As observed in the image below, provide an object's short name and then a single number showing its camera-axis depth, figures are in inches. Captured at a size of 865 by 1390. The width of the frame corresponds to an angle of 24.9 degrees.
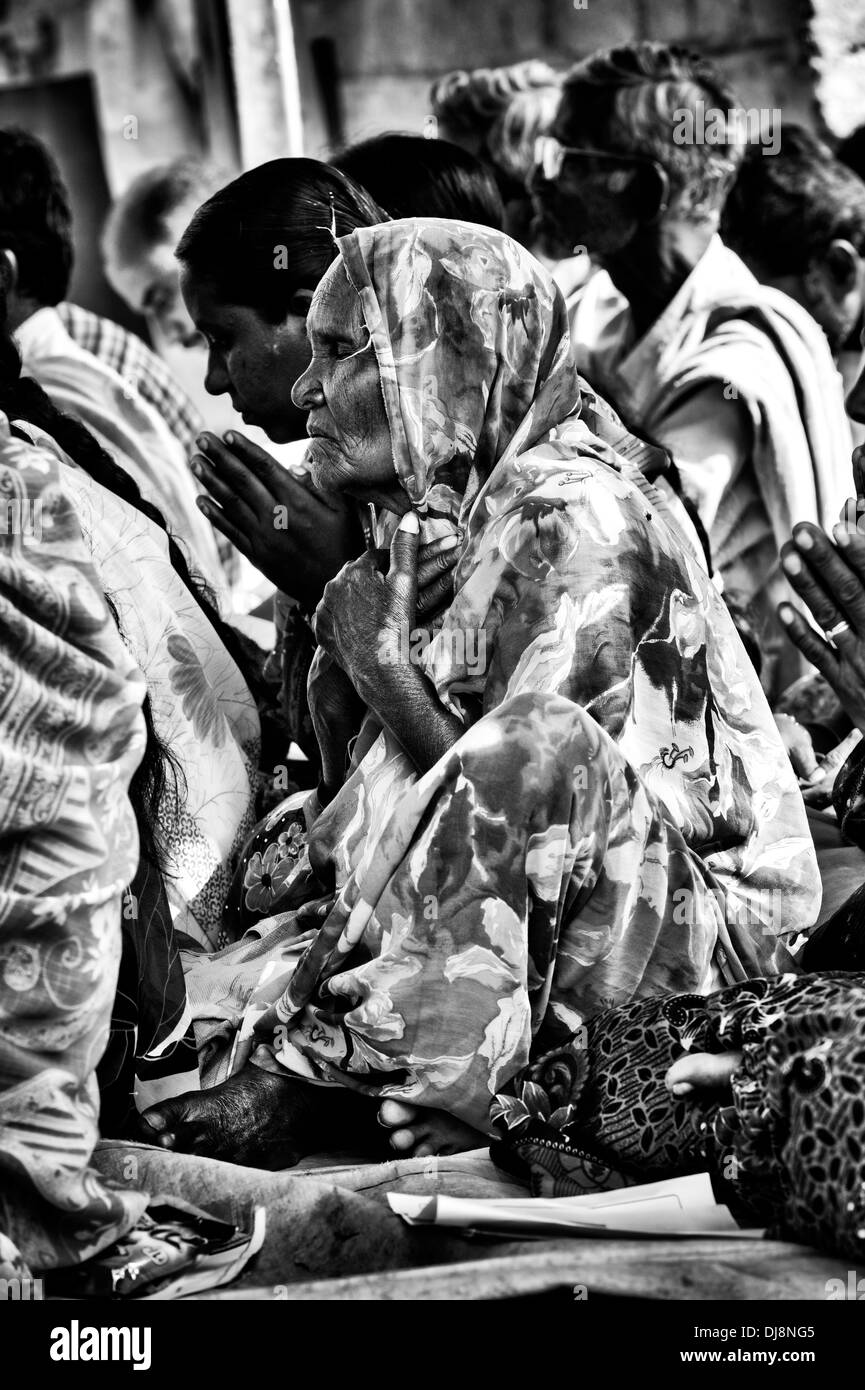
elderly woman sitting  106.4
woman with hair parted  139.3
